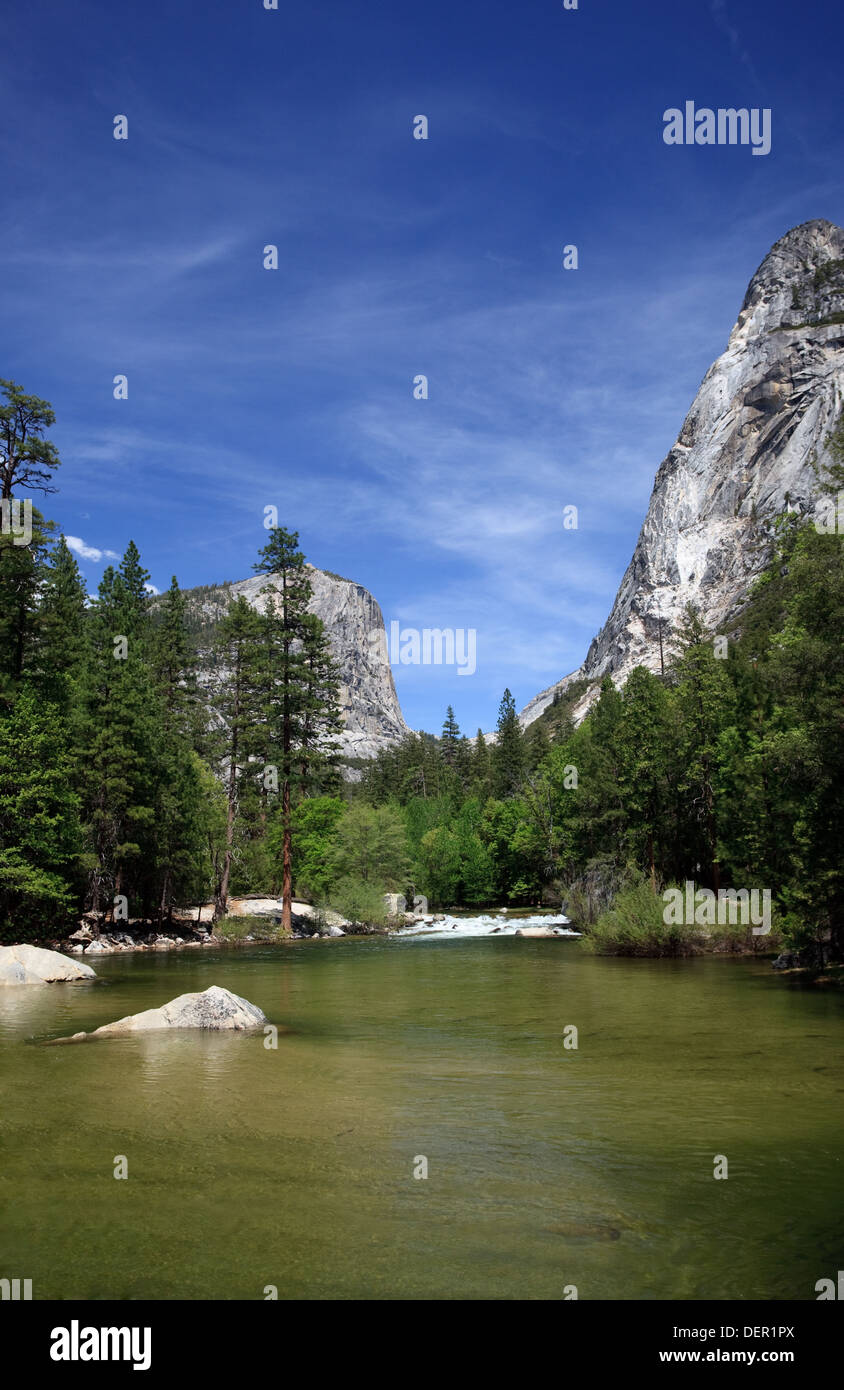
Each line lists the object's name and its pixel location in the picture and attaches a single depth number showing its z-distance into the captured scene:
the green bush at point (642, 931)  31.81
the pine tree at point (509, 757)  102.44
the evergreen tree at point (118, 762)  39.00
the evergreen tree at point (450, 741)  135.88
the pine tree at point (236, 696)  50.19
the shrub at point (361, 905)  50.88
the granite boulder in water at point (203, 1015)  16.69
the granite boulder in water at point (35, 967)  24.02
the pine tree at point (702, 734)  41.72
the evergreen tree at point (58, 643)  33.81
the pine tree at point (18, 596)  31.03
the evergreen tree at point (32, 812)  30.08
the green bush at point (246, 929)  43.69
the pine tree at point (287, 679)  46.25
